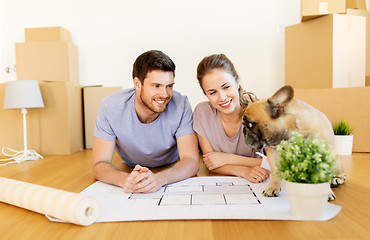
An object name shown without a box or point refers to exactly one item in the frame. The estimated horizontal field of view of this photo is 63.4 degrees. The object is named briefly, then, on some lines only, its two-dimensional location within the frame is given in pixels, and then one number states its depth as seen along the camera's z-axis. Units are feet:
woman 4.19
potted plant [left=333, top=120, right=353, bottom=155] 6.08
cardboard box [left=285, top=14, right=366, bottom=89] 6.46
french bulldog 2.86
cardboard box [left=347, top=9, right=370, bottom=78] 7.05
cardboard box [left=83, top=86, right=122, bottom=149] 8.04
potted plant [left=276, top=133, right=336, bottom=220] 2.36
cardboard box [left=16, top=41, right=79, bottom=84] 7.74
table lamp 6.55
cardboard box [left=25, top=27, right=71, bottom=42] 8.13
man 4.20
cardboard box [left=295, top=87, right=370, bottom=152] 6.43
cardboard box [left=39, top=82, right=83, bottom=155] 7.19
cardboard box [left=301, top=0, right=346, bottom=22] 6.38
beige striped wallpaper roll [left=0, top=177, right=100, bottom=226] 2.48
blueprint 2.67
